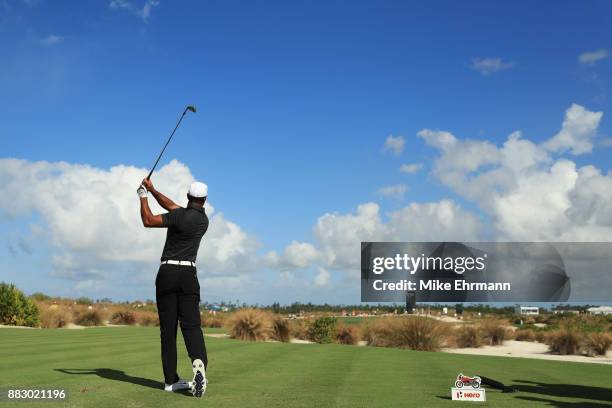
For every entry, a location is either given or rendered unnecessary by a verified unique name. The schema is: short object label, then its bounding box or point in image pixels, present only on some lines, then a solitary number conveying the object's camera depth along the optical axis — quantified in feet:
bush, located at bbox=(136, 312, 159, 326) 131.64
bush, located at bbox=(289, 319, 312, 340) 101.06
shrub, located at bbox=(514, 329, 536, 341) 139.03
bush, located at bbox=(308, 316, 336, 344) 105.40
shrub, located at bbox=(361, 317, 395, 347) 94.89
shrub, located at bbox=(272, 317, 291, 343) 94.68
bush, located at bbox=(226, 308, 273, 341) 88.89
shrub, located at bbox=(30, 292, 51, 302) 176.07
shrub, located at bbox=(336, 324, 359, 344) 106.52
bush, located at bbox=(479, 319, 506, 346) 120.88
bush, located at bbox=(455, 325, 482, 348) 112.57
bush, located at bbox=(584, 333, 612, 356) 102.47
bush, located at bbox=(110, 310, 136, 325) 132.29
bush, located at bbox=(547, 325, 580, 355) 106.83
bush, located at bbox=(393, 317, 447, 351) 90.22
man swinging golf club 30.99
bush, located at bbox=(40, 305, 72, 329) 116.40
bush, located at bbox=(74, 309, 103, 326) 123.03
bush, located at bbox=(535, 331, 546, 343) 134.00
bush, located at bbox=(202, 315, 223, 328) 135.03
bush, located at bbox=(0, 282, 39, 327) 115.24
